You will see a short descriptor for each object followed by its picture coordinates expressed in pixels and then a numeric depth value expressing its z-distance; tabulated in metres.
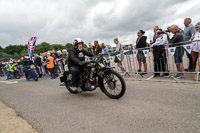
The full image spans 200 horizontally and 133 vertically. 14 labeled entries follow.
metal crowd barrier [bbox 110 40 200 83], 4.92
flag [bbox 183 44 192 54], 5.16
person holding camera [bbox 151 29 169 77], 5.84
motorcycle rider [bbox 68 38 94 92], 4.45
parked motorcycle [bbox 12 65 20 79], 13.54
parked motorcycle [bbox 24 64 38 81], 10.04
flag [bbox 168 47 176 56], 5.47
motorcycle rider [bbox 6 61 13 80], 13.56
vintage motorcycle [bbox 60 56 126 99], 3.82
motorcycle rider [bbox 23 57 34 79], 10.51
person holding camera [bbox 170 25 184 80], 5.39
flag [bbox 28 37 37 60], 12.39
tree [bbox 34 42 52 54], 103.88
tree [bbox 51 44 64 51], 125.97
